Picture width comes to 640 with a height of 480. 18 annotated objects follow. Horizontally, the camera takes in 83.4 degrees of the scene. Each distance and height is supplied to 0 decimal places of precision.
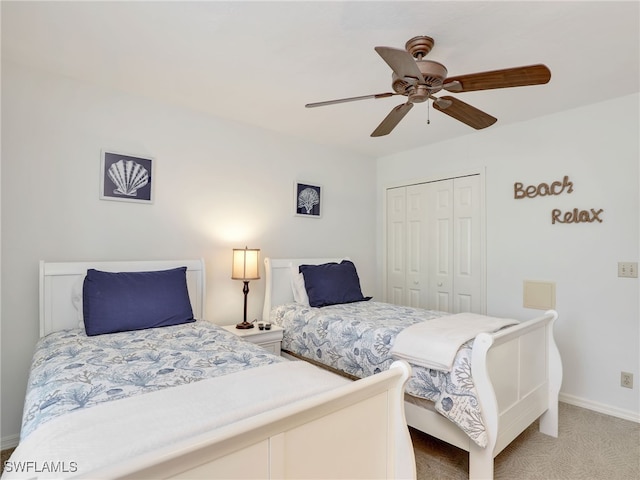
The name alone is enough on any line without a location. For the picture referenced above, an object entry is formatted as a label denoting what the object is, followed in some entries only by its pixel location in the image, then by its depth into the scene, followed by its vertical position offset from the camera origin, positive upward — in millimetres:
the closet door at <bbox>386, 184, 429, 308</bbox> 4016 -7
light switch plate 2625 -163
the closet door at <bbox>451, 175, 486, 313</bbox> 3518 -11
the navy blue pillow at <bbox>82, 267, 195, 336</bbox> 2131 -366
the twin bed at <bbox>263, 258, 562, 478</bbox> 1794 -701
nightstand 2810 -732
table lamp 3020 -188
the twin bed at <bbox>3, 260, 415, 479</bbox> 871 -529
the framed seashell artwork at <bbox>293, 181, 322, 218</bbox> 3690 +474
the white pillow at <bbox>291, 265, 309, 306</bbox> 3320 -405
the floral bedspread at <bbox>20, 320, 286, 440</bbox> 1248 -537
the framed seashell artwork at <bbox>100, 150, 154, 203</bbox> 2572 +487
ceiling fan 1561 +786
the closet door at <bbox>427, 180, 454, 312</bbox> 3754 +18
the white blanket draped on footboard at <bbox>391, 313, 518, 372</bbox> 1910 -528
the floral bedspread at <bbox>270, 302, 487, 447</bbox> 1819 -691
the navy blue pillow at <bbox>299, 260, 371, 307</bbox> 3201 -364
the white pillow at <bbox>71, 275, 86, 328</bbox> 2336 -373
